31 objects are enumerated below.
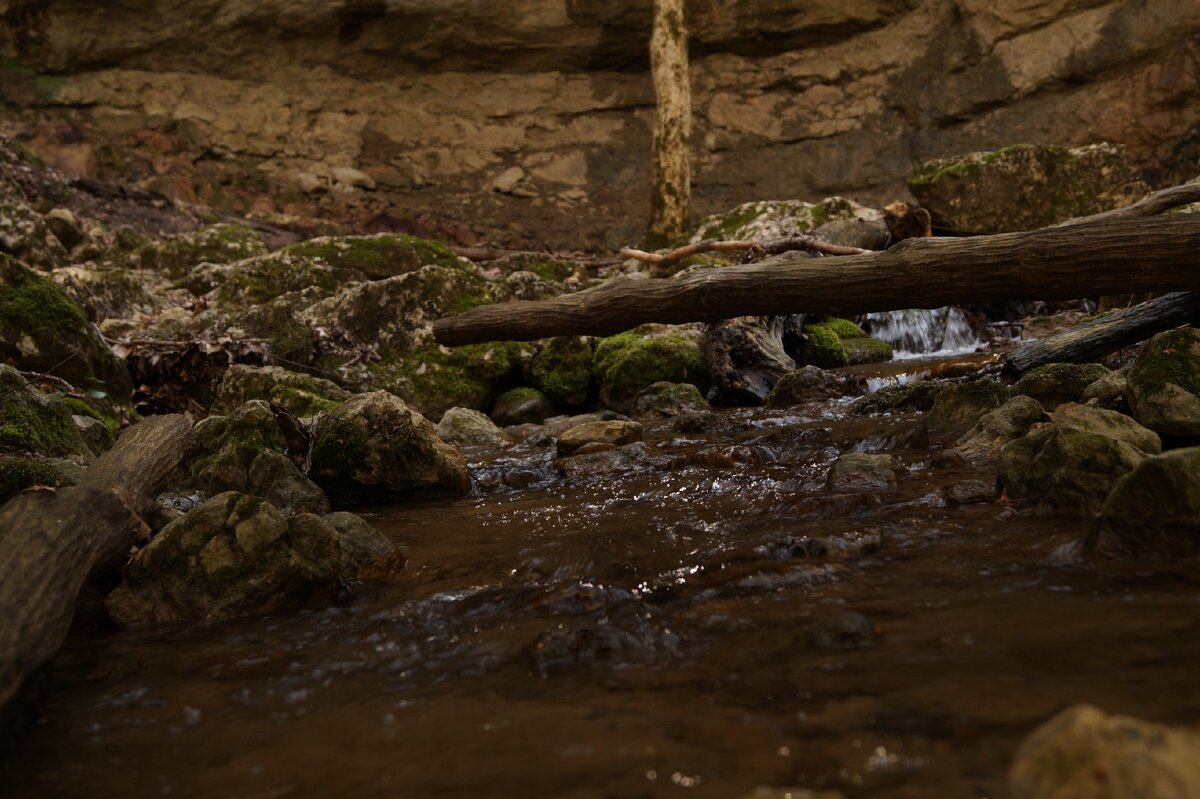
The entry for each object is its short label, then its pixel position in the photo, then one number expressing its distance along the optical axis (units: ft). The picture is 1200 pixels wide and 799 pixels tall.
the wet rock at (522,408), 22.18
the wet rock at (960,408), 12.90
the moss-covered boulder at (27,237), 28.32
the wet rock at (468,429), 18.60
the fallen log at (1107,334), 13.52
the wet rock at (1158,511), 6.27
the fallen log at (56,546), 5.48
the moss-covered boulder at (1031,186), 30.81
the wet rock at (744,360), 21.01
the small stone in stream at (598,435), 15.33
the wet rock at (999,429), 11.10
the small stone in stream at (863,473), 10.12
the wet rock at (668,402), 19.70
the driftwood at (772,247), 18.57
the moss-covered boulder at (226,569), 7.91
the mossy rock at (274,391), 19.27
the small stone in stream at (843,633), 5.59
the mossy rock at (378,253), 30.45
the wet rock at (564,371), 22.63
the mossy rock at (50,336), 16.58
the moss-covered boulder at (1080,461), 7.95
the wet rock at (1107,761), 3.04
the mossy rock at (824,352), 24.36
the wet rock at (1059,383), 12.78
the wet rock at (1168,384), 9.43
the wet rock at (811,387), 19.29
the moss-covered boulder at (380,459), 13.46
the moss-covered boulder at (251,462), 12.23
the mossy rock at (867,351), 24.79
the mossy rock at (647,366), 21.76
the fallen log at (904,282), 10.75
